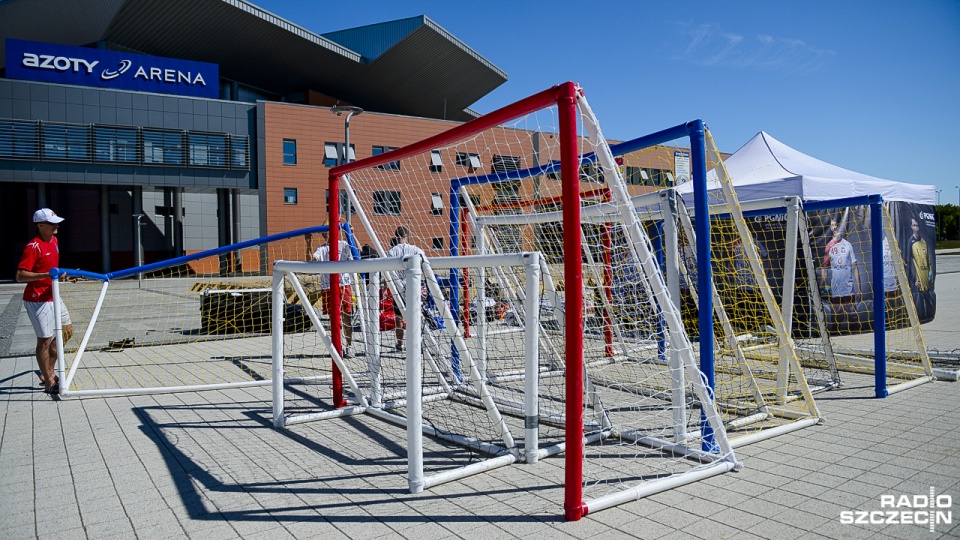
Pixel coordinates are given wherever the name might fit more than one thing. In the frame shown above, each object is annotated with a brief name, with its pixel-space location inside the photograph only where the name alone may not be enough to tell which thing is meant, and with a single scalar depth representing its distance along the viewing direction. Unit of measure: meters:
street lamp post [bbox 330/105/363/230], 17.52
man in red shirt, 6.56
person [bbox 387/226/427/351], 7.42
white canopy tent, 9.99
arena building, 31.02
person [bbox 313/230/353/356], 6.46
